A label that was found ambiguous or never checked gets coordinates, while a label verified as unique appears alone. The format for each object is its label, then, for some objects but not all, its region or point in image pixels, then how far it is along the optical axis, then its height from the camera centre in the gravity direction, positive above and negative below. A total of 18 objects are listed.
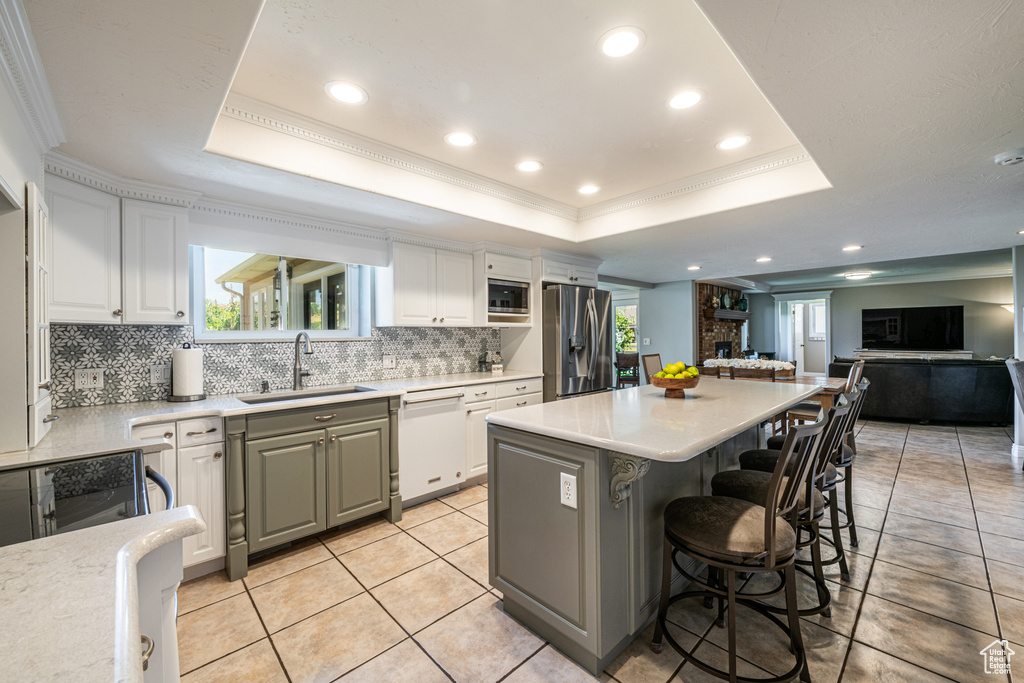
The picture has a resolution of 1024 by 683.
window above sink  2.98 +0.34
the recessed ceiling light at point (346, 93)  2.04 +1.19
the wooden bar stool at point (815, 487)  1.81 -0.68
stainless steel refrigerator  4.38 -0.04
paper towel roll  2.64 -0.18
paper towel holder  2.63 -0.34
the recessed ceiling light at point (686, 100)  2.13 +1.17
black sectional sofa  5.78 -0.78
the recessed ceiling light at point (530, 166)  2.94 +1.18
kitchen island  1.63 -0.70
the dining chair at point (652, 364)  3.52 -0.22
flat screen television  8.45 +0.11
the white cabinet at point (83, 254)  2.14 +0.46
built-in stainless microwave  4.21 +0.41
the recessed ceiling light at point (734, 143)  2.62 +1.18
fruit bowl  2.54 -0.28
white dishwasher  3.24 -0.79
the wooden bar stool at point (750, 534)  1.47 -0.70
